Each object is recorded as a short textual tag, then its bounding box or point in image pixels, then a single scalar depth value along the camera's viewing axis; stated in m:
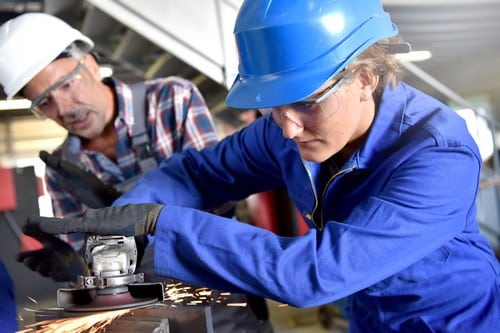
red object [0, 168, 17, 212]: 6.04
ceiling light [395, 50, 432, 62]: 9.60
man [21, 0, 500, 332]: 1.15
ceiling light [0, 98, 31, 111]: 8.98
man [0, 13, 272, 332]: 2.08
